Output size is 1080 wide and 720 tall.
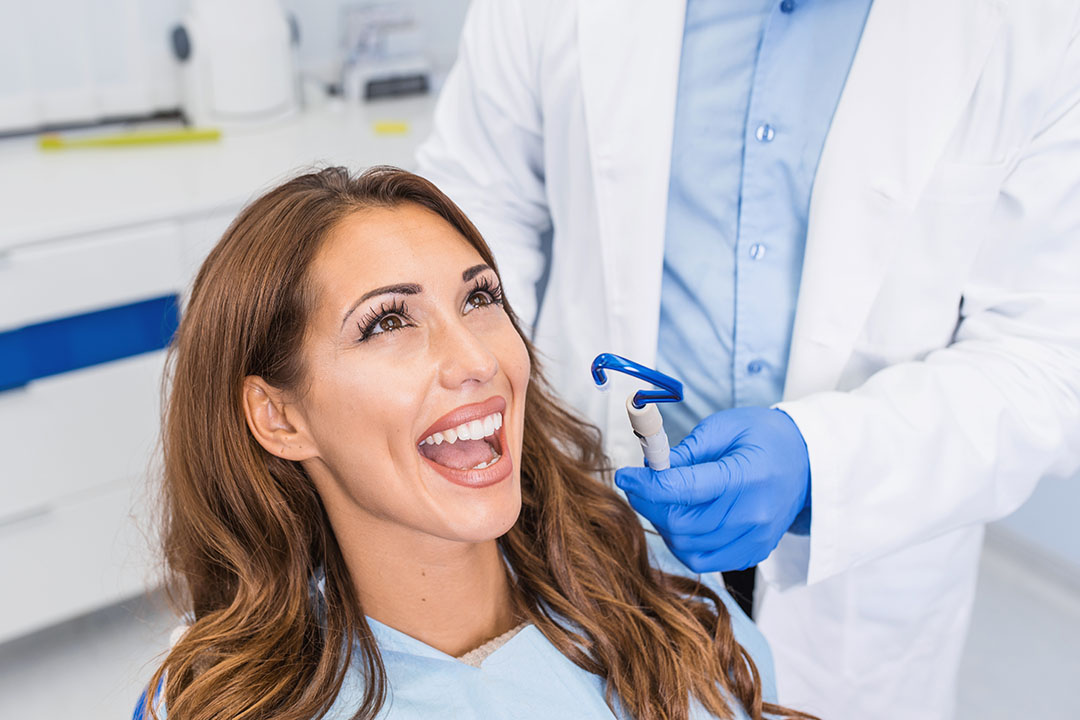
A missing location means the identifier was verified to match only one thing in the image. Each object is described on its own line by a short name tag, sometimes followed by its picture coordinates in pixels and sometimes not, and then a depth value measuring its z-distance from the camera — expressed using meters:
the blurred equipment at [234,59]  2.36
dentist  1.22
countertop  1.95
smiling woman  1.13
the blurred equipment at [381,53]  2.65
